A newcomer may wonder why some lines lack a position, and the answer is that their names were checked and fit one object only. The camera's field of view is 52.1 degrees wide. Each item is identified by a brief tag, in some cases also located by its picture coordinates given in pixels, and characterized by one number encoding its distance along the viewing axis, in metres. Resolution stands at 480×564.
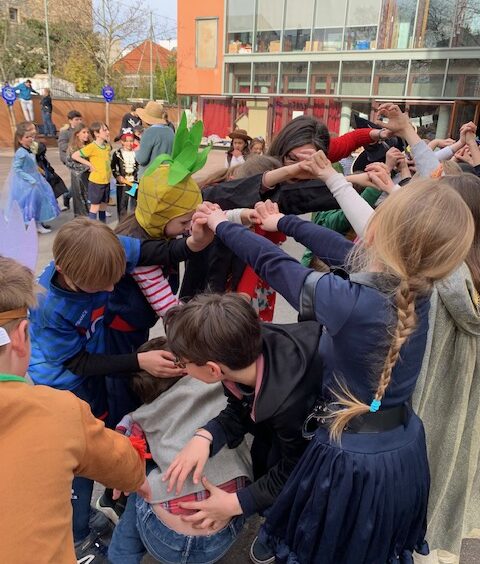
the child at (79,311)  1.67
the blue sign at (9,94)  14.91
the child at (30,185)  6.11
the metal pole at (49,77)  22.65
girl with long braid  1.15
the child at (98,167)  7.14
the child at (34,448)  0.98
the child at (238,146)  7.55
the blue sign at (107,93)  15.05
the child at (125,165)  7.24
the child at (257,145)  8.07
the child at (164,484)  1.53
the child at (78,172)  7.52
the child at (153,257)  1.88
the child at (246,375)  1.32
